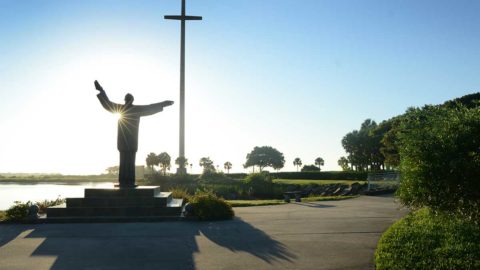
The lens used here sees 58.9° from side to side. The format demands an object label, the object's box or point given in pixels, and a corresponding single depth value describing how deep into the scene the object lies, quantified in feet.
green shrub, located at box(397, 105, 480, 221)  29.73
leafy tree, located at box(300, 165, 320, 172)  331.16
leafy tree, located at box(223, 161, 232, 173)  412.36
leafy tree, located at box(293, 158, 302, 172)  445.37
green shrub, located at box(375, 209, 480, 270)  23.57
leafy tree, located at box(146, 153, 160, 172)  263.55
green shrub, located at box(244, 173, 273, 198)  113.50
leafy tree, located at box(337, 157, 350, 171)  304.71
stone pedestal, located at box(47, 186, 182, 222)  45.37
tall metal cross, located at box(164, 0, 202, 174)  118.32
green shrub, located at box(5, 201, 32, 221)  44.98
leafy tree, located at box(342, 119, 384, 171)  252.62
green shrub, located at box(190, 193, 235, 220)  45.62
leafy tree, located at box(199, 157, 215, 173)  352.08
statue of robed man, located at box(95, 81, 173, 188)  52.60
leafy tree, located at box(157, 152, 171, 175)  266.57
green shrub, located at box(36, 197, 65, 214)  53.41
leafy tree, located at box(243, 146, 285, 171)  404.36
